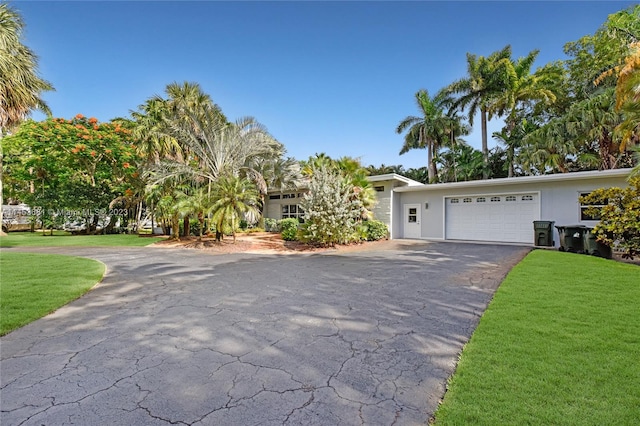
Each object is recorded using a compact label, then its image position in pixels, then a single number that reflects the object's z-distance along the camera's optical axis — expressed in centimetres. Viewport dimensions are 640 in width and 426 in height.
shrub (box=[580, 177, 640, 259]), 785
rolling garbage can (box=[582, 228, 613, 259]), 901
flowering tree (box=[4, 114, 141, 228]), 1769
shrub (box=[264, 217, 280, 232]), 2069
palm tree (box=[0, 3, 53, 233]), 908
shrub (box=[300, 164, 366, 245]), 1178
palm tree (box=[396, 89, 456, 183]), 2630
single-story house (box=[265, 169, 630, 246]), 1180
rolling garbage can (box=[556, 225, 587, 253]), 992
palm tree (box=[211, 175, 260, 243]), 1212
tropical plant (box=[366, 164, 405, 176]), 3778
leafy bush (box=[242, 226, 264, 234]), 1992
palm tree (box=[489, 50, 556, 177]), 2212
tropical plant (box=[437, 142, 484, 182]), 2423
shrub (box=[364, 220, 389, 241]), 1446
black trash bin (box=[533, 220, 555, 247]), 1171
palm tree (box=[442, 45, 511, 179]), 2356
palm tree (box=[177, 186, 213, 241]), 1269
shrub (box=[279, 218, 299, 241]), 1471
